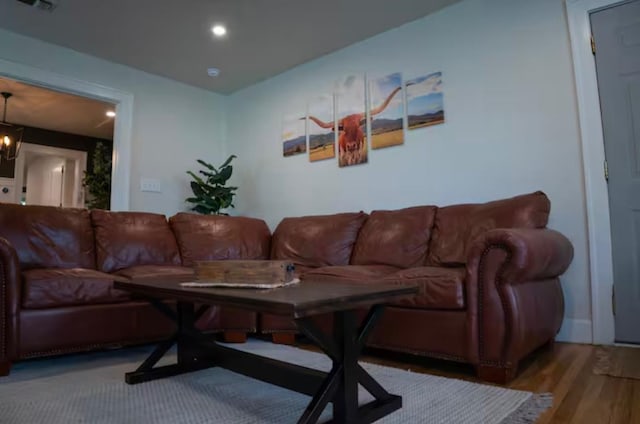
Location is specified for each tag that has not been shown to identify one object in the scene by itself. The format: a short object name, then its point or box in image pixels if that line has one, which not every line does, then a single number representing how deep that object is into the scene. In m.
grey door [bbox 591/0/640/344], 2.29
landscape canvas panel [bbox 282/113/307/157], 3.96
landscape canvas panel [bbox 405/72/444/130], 3.07
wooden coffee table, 1.14
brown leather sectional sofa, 1.82
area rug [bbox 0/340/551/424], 1.41
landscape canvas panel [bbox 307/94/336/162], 3.73
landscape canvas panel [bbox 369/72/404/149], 3.28
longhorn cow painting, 3.50
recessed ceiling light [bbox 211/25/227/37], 3.30
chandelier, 4.87
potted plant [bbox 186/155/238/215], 4.12
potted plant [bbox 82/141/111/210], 5.30
